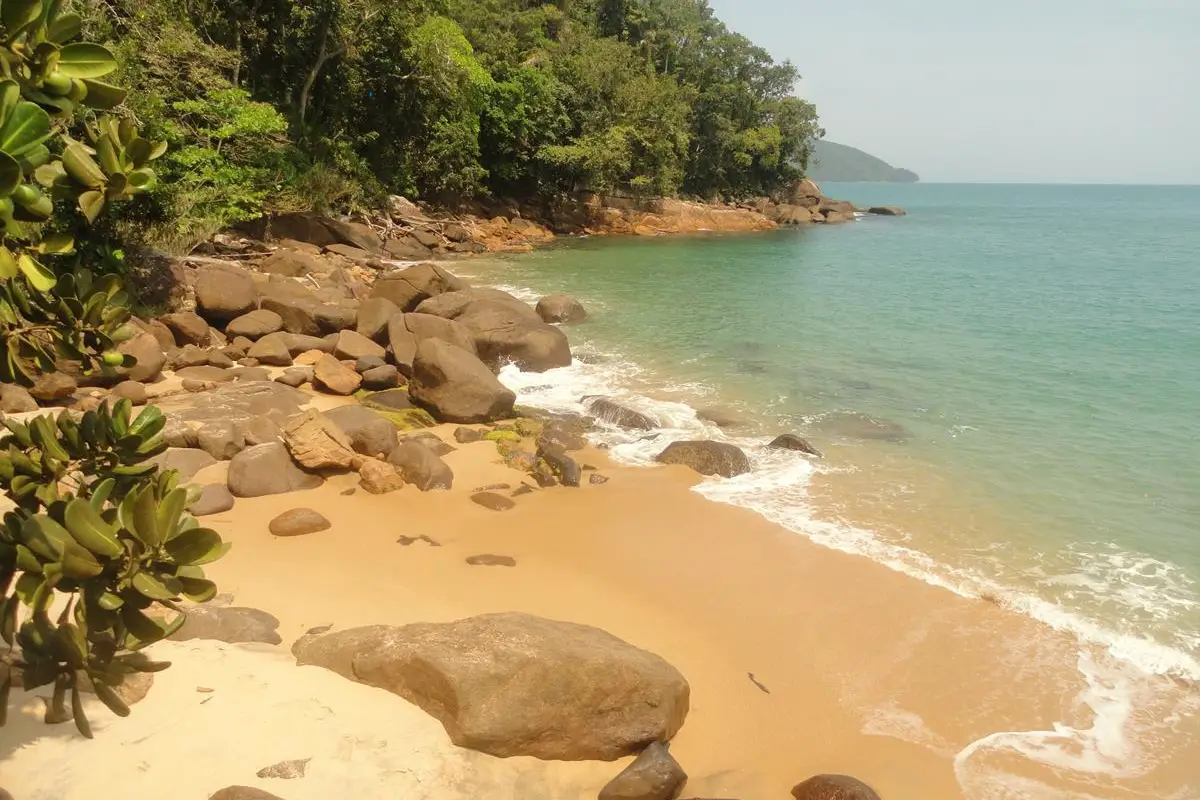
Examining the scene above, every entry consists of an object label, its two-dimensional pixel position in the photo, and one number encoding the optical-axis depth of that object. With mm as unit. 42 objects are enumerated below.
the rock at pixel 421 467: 9453
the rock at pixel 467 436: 11170
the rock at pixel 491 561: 7848
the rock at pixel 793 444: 11523
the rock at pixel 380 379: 12992
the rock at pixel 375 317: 15070
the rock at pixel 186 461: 8758
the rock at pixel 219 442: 9469
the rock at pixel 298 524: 8008
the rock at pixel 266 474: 8719
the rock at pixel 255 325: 14359
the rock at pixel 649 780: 4840
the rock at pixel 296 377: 12731
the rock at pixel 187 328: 13617
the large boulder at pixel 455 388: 11859
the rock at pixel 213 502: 8117
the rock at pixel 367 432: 9953
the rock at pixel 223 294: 14523
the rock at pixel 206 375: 12258
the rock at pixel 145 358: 11547
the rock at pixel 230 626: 5941
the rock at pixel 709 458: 10656
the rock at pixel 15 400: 9797
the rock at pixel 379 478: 9141
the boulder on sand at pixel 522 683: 5137
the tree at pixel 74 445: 2805
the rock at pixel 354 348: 13922
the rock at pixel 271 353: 13617
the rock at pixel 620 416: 12383
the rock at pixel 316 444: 9203
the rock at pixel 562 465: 10008
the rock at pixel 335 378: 12711
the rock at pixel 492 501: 9195
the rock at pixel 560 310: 19675
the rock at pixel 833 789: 5039
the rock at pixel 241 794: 4000
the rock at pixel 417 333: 13578
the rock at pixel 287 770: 4305
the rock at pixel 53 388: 10273
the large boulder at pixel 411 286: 16656
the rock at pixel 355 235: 25766
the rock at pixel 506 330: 15133
